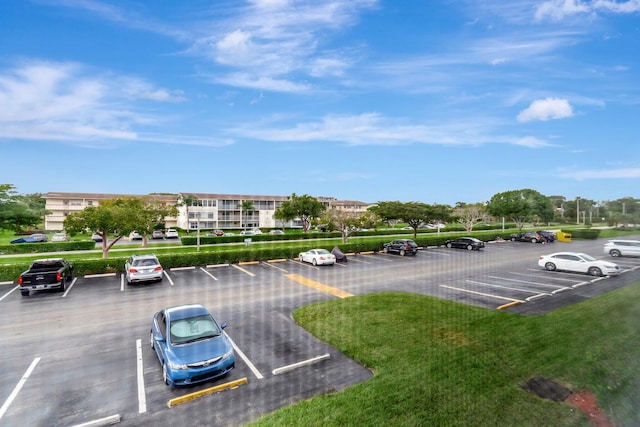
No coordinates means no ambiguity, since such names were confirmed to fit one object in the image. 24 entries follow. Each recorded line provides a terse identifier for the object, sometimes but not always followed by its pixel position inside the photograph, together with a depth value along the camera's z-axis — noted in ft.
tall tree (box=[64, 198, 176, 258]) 79.87
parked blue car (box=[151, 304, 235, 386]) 24.09
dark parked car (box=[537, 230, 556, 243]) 131.88
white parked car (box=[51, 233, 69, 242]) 137.04
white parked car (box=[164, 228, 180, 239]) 182.29
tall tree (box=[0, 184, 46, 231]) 83.92
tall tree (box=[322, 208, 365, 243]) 125.59
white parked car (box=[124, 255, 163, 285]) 58.34
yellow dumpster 130.72
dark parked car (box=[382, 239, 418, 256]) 97.76
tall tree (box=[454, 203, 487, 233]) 172.22
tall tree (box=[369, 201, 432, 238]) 136.46
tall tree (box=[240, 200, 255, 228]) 250.16
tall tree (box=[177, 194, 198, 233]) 158.67
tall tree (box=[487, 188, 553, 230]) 134.00
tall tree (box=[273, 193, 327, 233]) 184.03
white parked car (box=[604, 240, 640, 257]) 80.71
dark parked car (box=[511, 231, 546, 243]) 131.64
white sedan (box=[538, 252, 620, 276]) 62.13
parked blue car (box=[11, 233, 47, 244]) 137.73
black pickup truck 50.42
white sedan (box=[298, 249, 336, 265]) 80.12
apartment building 210.18
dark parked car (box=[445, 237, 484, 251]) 110.97
